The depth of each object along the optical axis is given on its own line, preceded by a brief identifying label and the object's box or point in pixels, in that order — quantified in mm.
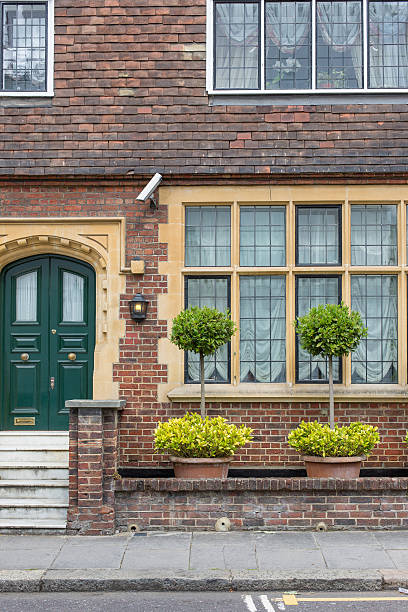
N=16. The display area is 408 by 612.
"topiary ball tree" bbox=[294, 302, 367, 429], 9234
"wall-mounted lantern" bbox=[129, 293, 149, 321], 10188
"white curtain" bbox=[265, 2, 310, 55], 10602
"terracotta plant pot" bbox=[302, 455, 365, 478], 9008
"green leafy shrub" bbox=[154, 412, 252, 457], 9055
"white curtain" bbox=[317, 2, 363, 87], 10555
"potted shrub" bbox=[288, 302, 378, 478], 9062
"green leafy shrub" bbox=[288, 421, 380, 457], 9117
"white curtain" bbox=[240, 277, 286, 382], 10367
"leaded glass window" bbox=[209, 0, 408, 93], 10508
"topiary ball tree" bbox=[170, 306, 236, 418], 9312
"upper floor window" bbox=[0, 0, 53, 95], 10609
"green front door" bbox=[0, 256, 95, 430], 10539
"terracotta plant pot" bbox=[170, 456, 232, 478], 8961
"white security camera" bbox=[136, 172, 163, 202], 9828
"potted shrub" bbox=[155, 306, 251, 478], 9000
